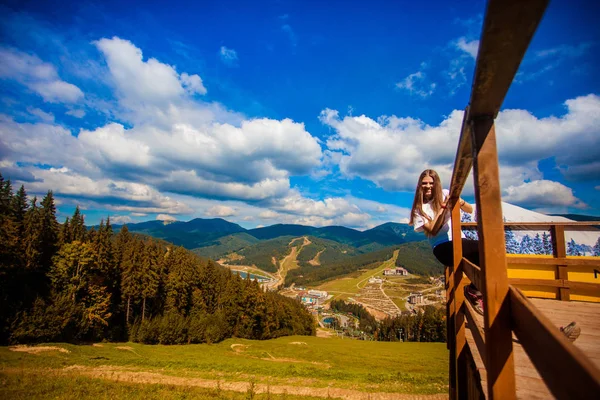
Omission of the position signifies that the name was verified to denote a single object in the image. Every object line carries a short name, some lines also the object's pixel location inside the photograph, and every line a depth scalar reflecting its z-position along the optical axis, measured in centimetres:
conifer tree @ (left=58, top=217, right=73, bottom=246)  3657
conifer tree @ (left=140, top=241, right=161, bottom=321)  4066
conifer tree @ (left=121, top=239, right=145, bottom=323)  3938
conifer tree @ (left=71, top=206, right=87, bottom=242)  4375
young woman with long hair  435
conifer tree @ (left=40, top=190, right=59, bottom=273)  3284
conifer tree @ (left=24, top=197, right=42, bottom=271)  2948
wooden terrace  95
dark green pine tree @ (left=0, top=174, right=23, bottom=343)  2433
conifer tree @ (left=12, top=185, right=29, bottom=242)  4347
